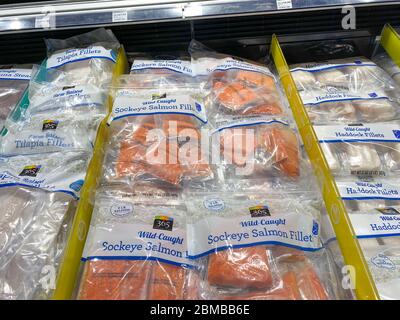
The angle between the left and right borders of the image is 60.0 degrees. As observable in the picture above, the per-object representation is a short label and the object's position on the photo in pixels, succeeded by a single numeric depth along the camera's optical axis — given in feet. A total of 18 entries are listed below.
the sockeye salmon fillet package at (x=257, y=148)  4.00
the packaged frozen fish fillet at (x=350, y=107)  4.53
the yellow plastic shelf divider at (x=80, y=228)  2.84
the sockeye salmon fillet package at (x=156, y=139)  3.91
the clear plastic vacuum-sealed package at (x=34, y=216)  2.95
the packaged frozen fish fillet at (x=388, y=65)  5.08
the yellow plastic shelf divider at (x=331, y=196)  2.68
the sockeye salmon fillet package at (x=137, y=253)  2.89
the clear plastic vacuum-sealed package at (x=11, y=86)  4.78
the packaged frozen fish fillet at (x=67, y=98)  4.49
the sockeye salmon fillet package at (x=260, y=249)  2.94
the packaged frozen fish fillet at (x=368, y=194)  3.53
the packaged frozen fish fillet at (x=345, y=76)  4.96
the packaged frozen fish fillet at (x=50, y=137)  4.06
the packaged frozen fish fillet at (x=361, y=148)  3.92
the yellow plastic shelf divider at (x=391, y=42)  4.85
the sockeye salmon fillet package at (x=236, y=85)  4.68
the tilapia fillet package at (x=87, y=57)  4.95
